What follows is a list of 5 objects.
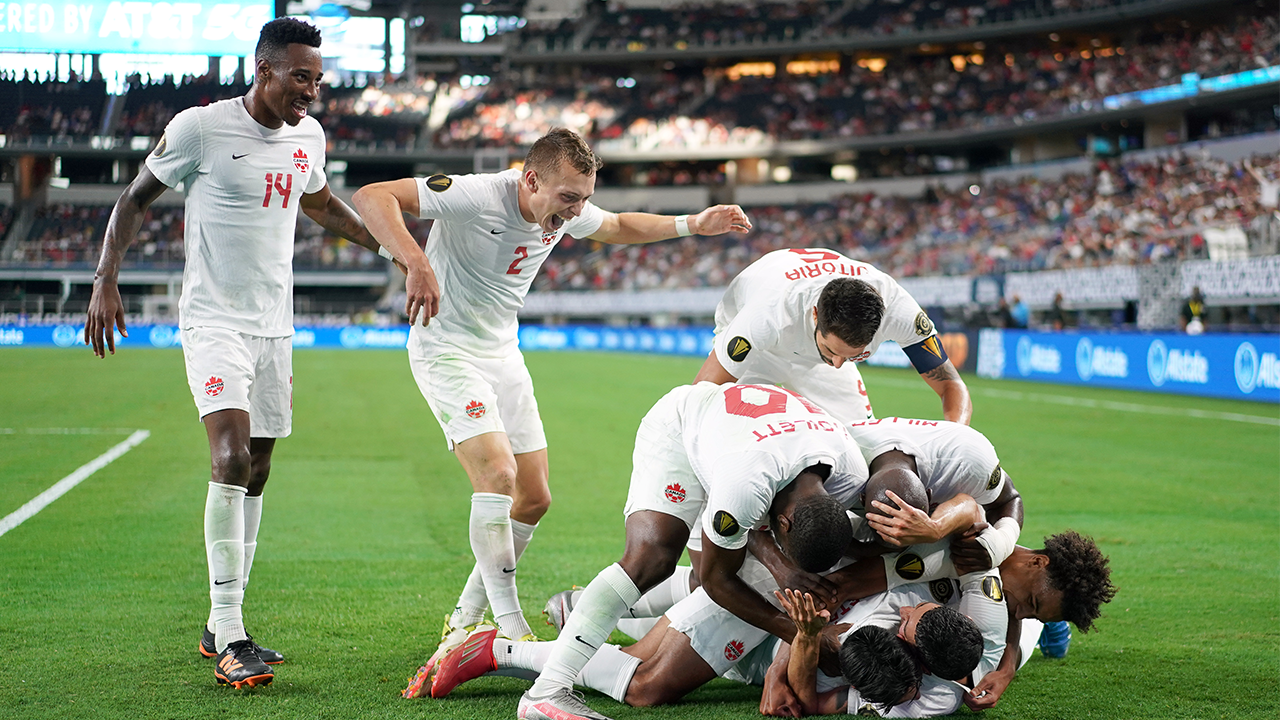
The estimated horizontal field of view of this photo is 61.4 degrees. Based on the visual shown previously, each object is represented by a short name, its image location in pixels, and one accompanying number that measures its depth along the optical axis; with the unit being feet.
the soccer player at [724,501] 12.09
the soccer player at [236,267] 15.29
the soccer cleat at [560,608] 17.19
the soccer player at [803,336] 16.83
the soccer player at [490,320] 15.83
